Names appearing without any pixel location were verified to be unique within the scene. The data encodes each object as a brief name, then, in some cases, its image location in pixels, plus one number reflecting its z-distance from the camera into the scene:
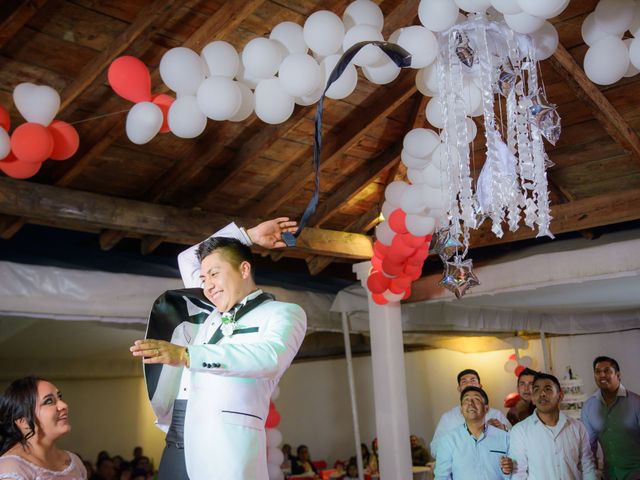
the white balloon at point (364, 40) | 2.56
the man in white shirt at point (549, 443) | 3.55
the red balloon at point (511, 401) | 6.67
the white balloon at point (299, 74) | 2.61
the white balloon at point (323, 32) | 2.60
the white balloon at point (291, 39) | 2.75
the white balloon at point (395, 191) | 4.04
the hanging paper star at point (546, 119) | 2.69
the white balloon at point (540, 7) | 2.21
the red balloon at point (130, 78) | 2.71
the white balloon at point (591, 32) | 2.67
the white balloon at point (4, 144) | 2.82
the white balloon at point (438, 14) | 2.56
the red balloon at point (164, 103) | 2.89
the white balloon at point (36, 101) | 2.85
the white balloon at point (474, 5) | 2.47
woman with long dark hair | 2.41
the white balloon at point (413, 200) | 3.74
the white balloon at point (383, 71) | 2.66
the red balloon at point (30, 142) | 2.82
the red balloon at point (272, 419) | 4.39
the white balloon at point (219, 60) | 2.75
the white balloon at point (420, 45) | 2.65
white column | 4.91
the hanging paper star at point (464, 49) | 2.71
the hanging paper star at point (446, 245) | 3.21
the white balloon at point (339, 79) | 2.74
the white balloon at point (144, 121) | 2.82
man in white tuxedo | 1.68
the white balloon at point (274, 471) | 4.48
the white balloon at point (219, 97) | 2.65
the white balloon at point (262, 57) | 2.65
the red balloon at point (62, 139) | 2.98
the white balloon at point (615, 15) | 2.59
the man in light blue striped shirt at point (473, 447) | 3.70
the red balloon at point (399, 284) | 4.61
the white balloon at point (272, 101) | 2.75
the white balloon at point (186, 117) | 2.78
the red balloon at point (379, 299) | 4.95
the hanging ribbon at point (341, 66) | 2.17
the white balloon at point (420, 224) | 3.85
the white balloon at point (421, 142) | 3.44
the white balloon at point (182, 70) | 2.69
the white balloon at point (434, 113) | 3.16
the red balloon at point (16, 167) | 2.93
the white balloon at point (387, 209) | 4.19
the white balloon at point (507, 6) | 2.33
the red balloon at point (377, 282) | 4.71
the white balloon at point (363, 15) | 2.72
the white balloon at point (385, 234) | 4.33
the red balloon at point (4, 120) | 2.89
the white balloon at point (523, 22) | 2.39
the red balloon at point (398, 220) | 4.08
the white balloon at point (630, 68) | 2.64
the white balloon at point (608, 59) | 2.62
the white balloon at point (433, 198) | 3.62
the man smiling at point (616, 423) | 4.29
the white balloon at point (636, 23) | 2.61
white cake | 6.02
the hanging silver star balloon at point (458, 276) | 3.24
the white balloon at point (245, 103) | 2.83
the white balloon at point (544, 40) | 2.69
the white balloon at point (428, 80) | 2.93
